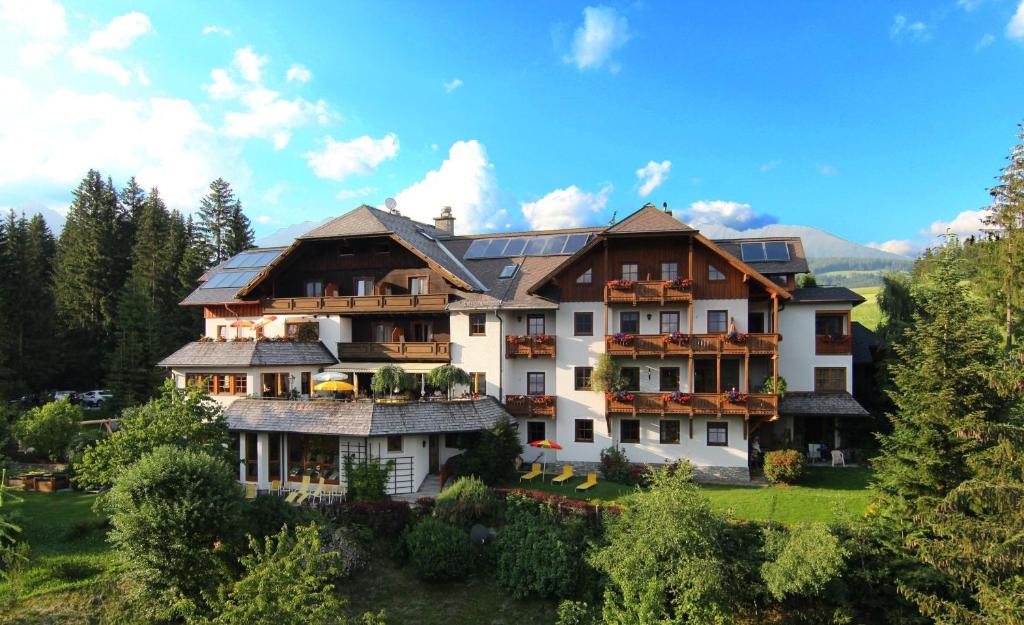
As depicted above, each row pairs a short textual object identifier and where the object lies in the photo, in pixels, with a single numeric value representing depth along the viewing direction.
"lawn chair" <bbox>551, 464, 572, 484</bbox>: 27.76
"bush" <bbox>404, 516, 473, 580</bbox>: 21.27
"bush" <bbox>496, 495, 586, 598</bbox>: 20.34
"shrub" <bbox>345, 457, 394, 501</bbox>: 25.80
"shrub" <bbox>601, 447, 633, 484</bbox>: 27.69
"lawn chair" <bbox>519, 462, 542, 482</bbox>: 28.31
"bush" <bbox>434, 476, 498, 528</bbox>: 23.10
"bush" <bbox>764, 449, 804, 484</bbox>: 26.41
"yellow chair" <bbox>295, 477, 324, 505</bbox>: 24.49
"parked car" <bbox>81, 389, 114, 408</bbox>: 53.21
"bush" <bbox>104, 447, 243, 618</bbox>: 18.44
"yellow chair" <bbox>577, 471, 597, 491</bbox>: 26.38
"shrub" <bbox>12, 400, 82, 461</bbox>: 32.41
